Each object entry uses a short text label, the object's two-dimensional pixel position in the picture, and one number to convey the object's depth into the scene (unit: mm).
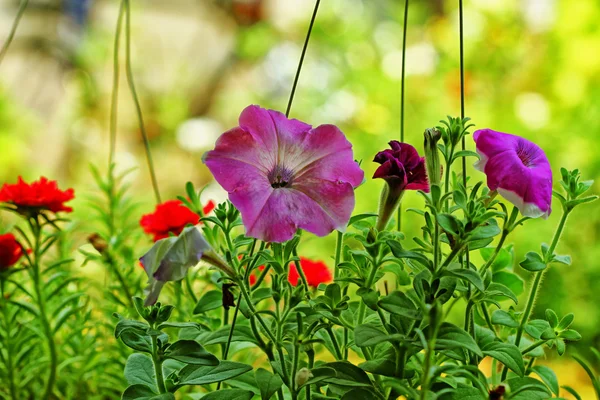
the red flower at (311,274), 1271
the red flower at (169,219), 1287
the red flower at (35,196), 1271
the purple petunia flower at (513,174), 1157
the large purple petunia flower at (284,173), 1153
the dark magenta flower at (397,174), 1169
